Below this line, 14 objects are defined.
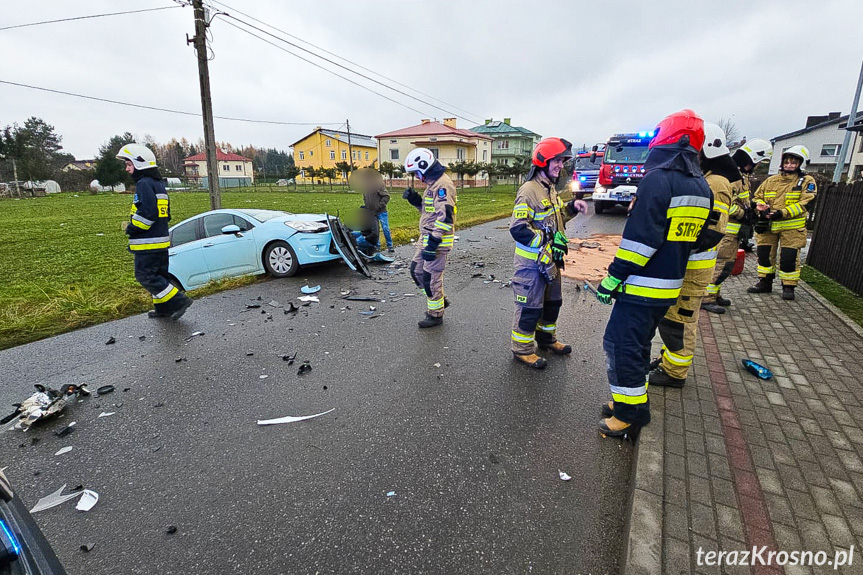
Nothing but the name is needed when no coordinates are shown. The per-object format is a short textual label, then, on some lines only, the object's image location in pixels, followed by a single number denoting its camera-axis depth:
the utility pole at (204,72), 10.20
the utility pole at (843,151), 12.66
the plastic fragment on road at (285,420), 3.14
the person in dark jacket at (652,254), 2.50
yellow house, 62.31
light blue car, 7.18
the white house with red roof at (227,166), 71.69
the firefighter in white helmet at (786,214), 5.56
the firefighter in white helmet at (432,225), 4.61
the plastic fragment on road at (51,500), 2.33
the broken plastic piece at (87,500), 2.32
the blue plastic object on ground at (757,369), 3.50
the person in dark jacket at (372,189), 8.93
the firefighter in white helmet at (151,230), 5.03
